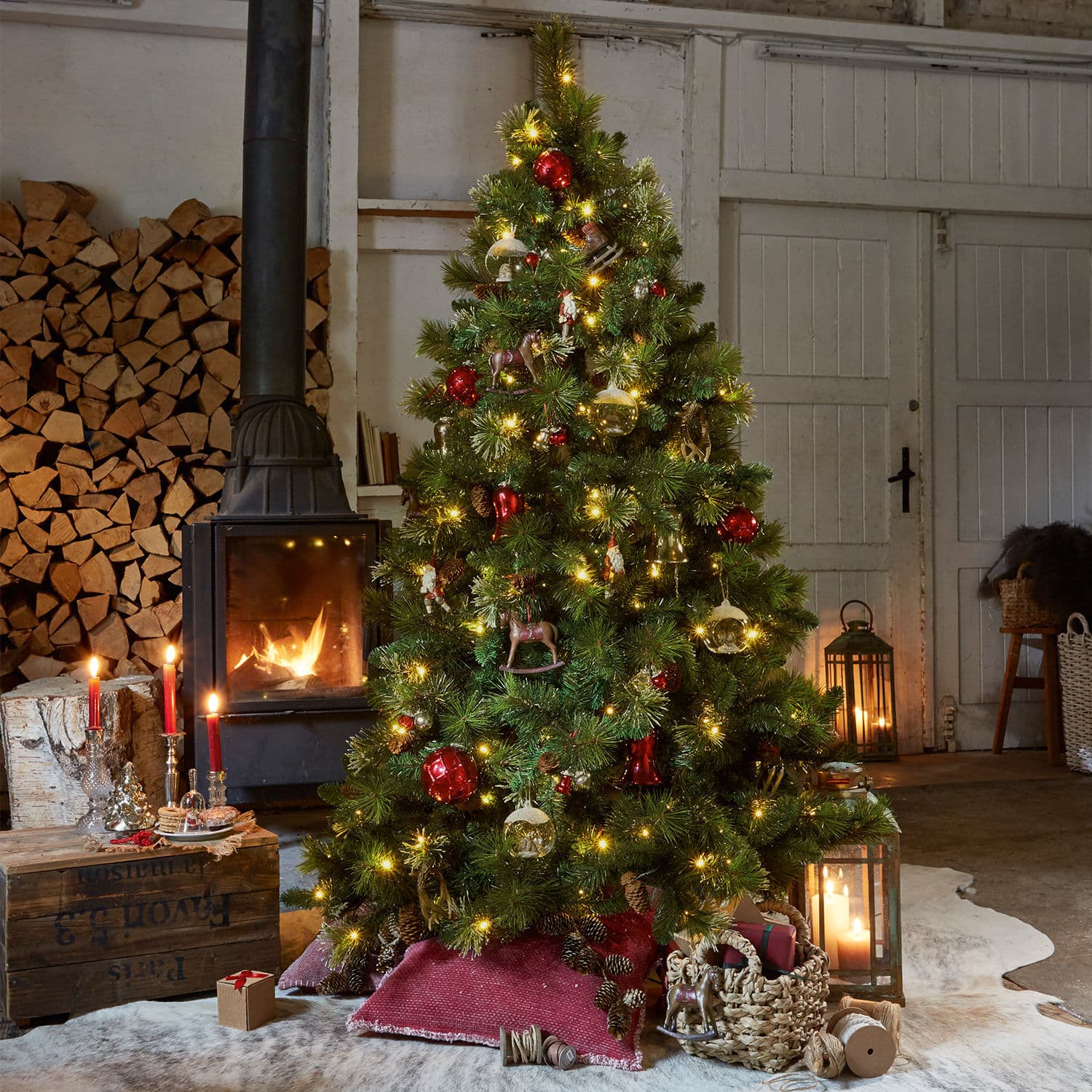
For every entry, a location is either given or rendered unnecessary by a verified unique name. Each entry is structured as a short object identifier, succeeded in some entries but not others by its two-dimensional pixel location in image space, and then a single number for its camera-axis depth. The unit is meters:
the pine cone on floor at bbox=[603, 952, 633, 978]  2.20
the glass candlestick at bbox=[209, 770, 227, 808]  2.42
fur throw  4.60
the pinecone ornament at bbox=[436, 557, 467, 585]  2.46
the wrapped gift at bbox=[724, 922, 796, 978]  2.09
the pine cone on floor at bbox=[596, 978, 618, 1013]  2.12
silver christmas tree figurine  2.41
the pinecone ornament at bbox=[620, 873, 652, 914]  2.28
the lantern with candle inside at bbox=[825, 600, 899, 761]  4.53
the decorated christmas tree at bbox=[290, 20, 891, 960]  2.24
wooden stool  4.65
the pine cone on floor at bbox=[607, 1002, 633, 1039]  2.08
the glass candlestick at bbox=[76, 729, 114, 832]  2.46
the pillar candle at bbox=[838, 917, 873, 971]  2.29
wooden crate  2.22
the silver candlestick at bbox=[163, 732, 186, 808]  2.40
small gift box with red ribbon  2.18
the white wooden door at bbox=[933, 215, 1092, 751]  4.90
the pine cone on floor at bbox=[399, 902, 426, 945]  2.37
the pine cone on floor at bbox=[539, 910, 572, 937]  2.26
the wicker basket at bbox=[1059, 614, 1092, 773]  4.47
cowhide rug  1.97
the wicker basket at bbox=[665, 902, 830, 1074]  2.01
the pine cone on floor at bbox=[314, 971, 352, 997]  2.35
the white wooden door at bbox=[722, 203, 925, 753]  4.75
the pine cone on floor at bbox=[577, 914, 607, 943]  2.29
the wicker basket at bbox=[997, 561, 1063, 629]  4.67
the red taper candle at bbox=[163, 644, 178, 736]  2.31
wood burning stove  3.36
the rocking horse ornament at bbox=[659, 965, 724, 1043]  2.04
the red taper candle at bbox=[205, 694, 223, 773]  2.30
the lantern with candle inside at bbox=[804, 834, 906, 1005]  2.28
